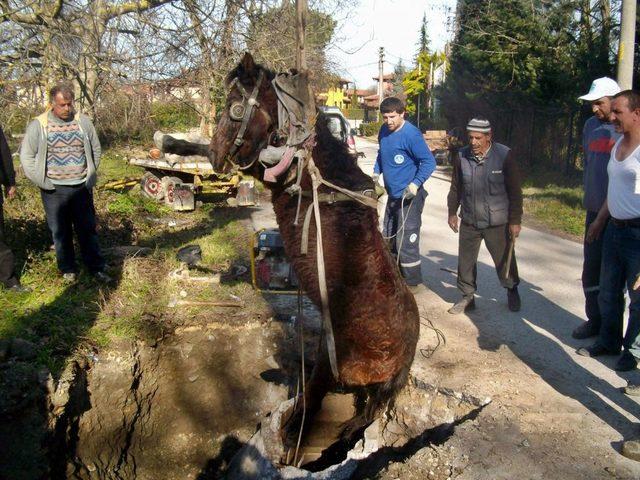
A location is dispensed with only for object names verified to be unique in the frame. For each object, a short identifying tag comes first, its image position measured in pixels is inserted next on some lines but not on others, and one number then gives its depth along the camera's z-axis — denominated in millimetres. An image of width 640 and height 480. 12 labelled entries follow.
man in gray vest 5195
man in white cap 4535
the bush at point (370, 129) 40875
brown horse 2906
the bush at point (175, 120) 17422
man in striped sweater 5367
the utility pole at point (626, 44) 8297
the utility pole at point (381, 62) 44969
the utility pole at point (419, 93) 33831
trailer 10734
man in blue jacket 5605
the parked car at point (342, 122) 10704
